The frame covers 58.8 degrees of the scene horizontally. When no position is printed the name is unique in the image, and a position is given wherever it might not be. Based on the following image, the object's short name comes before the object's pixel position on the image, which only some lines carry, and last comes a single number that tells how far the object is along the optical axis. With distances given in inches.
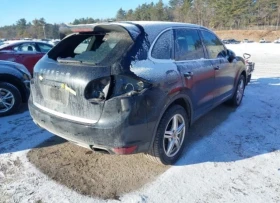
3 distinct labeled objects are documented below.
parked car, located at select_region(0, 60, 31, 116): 195.3
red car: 335.6
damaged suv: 97.0
